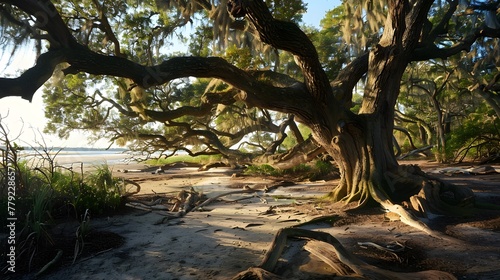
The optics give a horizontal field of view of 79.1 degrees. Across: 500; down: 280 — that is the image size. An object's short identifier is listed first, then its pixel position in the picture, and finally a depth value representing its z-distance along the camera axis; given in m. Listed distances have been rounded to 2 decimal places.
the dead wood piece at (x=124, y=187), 6.89
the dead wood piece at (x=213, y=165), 17.03
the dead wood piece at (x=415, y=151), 12.34
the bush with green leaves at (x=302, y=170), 12.22
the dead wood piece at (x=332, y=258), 2.55
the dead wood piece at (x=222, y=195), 6.81
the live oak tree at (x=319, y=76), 4.59
